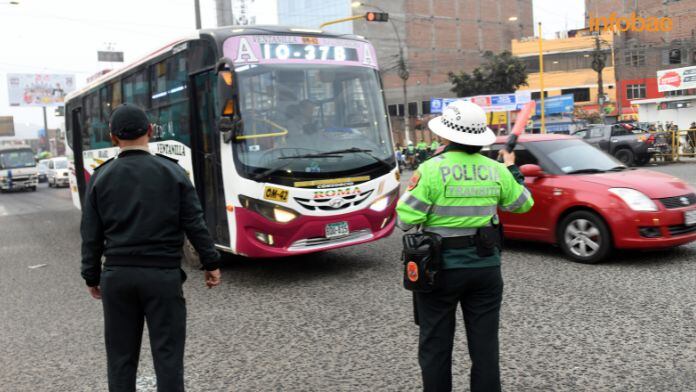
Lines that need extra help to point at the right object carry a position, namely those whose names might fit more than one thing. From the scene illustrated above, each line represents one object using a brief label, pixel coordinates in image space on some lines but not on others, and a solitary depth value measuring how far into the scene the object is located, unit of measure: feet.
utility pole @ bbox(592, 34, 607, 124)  143.40
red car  22.29
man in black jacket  9.95
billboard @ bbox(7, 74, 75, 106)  209.77
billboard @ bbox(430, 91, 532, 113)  107.24
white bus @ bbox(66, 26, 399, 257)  22.13
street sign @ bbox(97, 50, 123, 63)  175.52
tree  168.45
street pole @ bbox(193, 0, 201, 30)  61.67
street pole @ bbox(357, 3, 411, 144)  154.10
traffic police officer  10.16
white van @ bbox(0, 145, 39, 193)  103.86
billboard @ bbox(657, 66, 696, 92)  103.76
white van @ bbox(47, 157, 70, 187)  111.86
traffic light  65.72
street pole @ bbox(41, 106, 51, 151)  211.61
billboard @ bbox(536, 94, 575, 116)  156.04
